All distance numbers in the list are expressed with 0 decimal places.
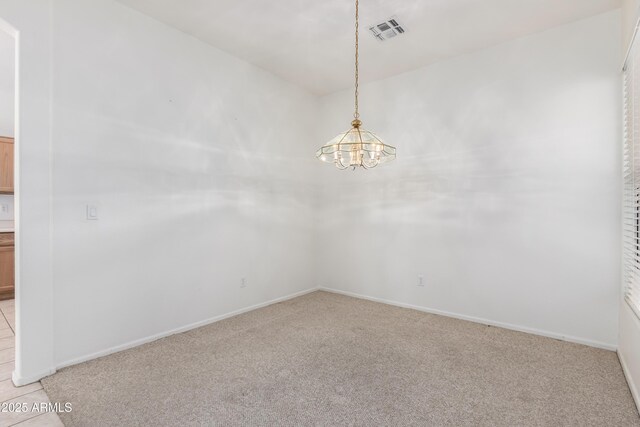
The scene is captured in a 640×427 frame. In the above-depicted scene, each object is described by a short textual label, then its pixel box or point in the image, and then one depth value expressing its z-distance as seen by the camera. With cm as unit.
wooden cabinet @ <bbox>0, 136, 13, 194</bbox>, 440
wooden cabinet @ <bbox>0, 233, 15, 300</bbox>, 423
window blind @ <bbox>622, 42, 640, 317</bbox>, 231
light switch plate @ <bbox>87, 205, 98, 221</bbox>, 250
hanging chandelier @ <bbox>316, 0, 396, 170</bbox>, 217
